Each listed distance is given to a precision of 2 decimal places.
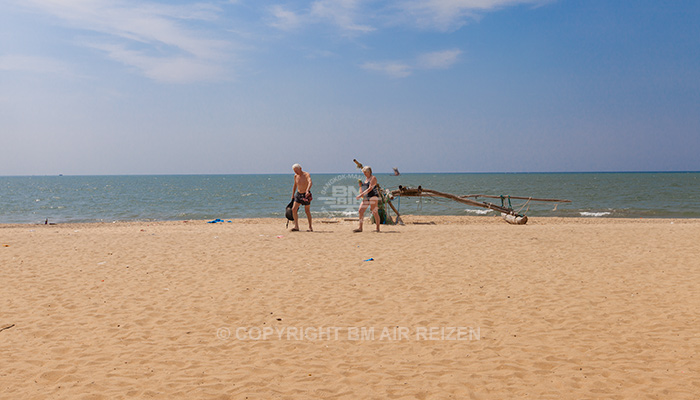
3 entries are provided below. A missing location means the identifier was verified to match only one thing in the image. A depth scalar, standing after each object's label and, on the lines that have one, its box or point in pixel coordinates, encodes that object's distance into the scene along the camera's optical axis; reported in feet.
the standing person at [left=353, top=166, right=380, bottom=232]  38.91
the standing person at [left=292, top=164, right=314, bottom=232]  39.22
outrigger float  56.49
